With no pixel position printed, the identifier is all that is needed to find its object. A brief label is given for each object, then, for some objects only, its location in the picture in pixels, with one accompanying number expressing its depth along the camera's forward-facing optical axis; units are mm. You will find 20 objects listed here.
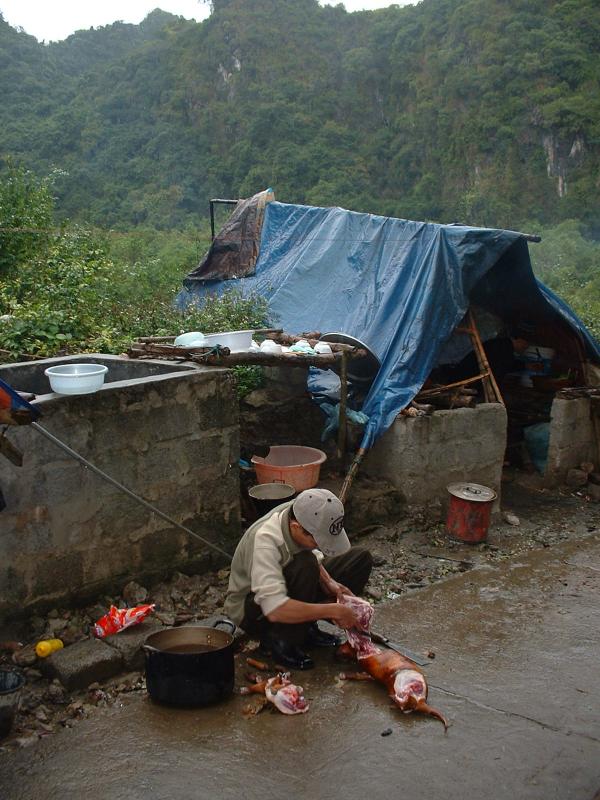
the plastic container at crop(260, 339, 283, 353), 7120
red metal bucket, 7184
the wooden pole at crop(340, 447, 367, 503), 7105
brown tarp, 11062
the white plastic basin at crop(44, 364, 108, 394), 4980
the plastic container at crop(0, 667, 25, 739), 3926
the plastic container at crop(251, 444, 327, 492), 6629
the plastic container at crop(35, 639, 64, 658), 4605
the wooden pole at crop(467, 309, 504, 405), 8211
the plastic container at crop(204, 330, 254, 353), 6906
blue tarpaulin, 7883
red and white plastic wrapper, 4805
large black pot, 4082
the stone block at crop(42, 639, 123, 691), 4438
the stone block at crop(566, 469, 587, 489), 8895
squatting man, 4172
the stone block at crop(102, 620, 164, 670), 4656
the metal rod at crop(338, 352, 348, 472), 7367
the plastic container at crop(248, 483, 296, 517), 6258
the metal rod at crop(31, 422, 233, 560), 4681
